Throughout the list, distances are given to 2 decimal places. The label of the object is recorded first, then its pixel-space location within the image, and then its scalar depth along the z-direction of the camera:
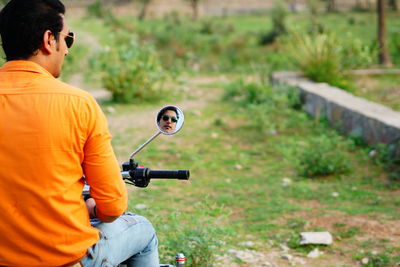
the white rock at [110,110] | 15.55
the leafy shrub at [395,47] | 22.98
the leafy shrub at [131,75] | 16.40
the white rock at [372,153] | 10.84
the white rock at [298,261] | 6.83
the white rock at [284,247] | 7.21
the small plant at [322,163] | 9.94
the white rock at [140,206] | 7.80
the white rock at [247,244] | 7.28
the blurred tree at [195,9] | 59.54
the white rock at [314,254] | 6.99
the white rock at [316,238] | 7.22
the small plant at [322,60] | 16.51
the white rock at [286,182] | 9.66
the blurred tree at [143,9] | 62.83
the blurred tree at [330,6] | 57.46
